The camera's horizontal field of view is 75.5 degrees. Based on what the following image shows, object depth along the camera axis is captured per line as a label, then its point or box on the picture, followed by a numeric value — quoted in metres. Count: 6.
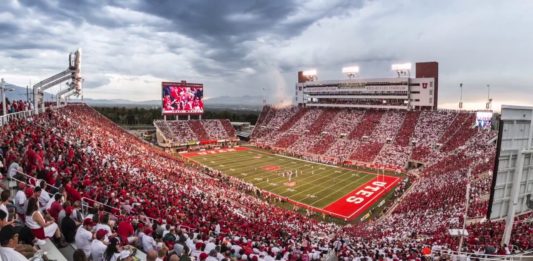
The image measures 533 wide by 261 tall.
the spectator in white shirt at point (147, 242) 7.88
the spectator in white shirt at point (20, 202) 6.62
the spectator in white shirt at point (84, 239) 6.17
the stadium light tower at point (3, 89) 17.35
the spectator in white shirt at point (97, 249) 6.00
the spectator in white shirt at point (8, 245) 4.05
